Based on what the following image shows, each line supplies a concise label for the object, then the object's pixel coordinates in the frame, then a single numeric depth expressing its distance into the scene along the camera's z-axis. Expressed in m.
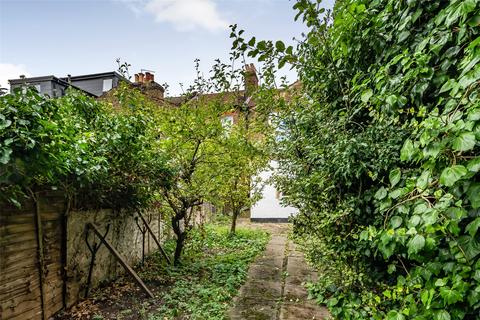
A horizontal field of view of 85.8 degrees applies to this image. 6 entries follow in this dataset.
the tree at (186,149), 5.32
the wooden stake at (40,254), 3.19
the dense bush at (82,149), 2.32
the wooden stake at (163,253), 5.78
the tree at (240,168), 5.90
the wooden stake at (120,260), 4.10
